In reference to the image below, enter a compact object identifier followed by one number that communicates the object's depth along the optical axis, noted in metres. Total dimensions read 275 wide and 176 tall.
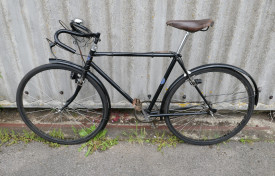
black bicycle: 2.64
